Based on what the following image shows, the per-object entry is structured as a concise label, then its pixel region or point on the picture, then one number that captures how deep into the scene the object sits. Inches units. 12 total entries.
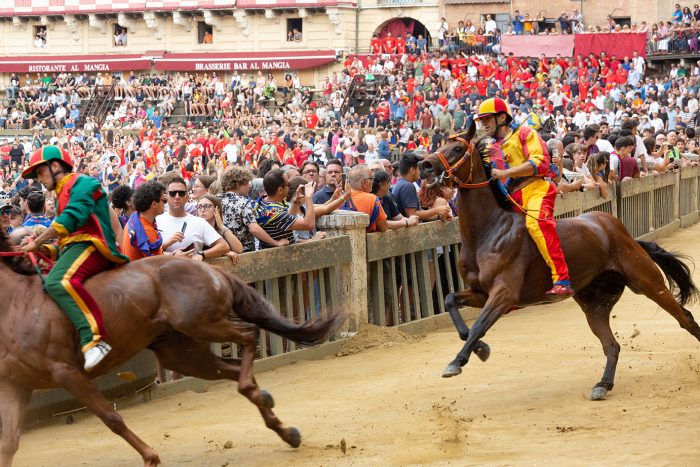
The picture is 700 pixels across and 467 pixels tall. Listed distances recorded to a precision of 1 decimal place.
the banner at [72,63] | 2380.7
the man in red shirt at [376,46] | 2001.7
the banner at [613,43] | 1611.7
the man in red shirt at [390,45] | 1939.0
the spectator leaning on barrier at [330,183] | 493.7
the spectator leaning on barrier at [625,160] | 701.3
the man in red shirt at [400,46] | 1910.7
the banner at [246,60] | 2175.9
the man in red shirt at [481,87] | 1523.1
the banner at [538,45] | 1681.8
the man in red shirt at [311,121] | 1752.0
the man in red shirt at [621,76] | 1449.3
